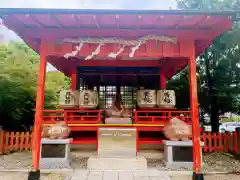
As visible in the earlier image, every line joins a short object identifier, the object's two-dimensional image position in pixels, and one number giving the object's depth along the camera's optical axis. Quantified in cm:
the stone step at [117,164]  590
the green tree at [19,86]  859
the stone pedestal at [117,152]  594
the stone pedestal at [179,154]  607
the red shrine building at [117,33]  432
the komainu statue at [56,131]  627
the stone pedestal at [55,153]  611
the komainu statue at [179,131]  611
